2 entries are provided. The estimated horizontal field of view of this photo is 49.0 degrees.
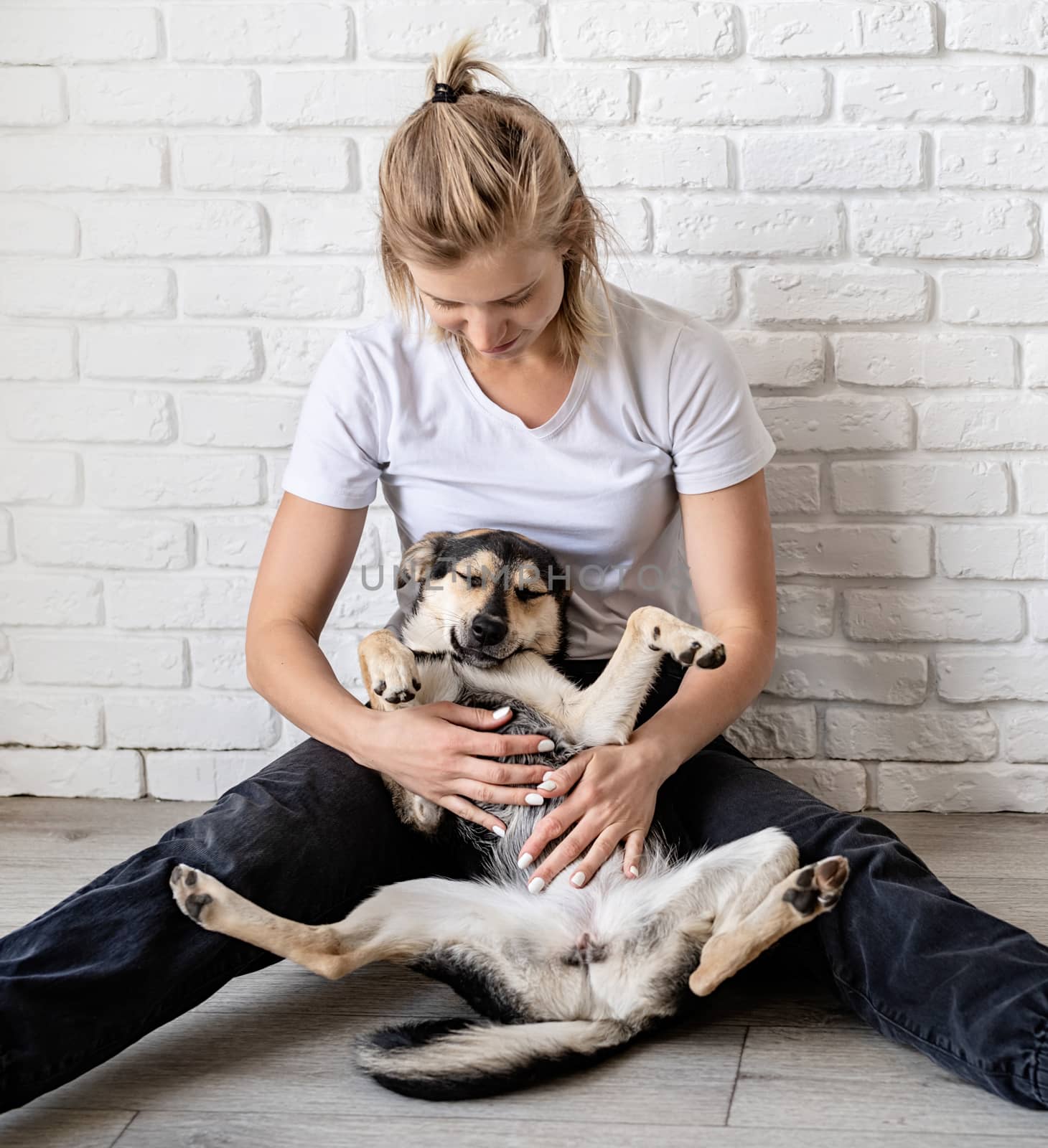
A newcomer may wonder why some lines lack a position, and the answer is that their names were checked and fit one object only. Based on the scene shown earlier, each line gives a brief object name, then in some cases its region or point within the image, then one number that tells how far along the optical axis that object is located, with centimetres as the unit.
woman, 142
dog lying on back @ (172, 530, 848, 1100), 144
